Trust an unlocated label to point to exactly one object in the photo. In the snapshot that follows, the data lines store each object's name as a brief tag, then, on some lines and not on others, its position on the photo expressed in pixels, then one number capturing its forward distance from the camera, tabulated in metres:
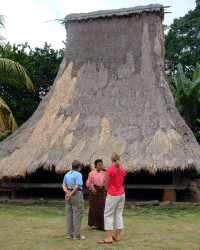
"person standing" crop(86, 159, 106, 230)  5.29
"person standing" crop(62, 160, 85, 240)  4.54
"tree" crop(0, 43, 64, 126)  18.45
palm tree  12.58
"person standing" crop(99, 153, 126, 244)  4.37
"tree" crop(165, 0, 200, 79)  21.80
